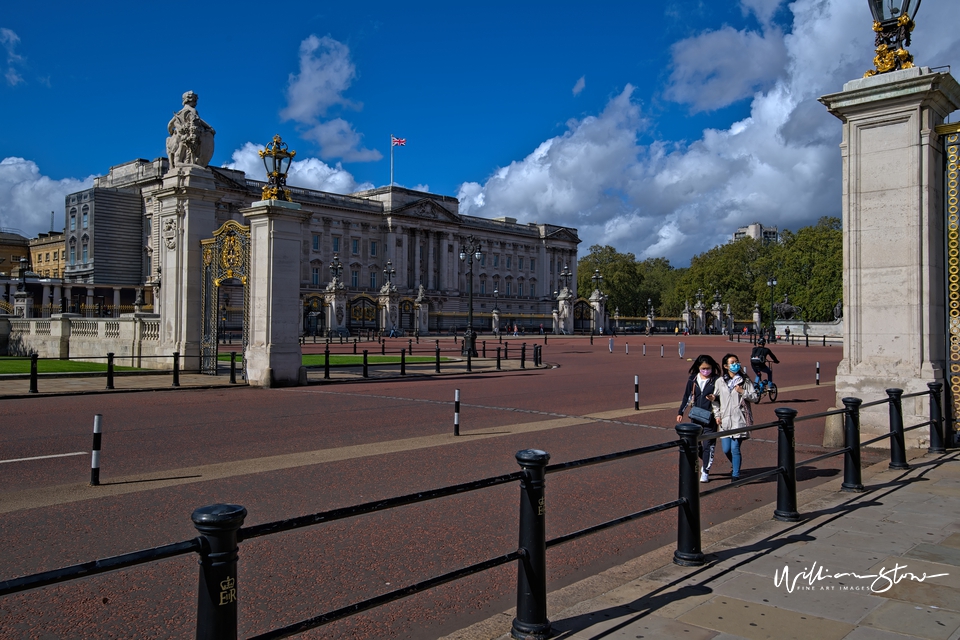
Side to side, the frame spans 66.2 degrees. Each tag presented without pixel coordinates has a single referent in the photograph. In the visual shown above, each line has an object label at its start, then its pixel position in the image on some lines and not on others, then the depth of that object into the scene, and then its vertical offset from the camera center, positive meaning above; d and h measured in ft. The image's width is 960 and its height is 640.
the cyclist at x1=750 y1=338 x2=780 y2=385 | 57.17 -1.81
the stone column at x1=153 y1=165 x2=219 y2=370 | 73.77 +8.40
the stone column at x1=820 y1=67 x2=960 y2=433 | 33.37 +4.84
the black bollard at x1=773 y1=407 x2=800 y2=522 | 21.67 -3.97
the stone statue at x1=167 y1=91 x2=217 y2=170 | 75.72 +20.36
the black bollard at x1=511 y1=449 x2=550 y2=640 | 13.57 -4.12
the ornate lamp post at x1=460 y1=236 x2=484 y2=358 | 106.45 +0.30
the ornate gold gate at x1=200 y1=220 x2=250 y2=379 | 69.97 +6.11
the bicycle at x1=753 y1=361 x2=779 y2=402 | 58.34 -3.96
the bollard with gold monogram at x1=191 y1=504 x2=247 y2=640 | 9.32 -3.06
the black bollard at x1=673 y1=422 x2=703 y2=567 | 17.65 -4.03
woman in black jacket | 29.27 -2.19
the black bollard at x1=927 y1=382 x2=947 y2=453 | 31.68 -3.59
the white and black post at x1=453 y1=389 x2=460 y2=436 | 39.01 -4.47
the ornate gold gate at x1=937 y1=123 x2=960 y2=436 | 34.09 +3.80
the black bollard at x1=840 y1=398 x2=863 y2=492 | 25.39 -3.74
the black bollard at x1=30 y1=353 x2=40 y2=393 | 55.31 -3.24
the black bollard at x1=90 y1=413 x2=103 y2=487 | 26.48 -4.49
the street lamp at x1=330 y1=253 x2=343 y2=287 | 223.47 +21.09
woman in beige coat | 28.78 -2.81
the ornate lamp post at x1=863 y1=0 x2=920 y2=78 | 33.78 +14.20
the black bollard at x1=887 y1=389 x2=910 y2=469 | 28.63 -3.67
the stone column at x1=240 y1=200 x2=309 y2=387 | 65.77 +3.39
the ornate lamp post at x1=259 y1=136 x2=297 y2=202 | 68.64 +15.65
